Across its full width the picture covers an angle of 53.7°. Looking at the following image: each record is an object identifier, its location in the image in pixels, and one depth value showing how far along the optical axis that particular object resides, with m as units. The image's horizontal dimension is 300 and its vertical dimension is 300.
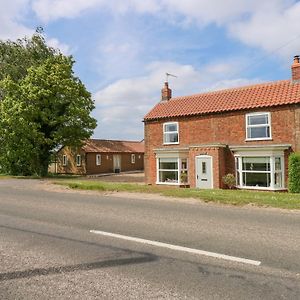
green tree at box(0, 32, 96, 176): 28.14
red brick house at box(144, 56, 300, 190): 18.40
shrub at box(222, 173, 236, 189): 19.28
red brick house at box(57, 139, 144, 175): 38.24
